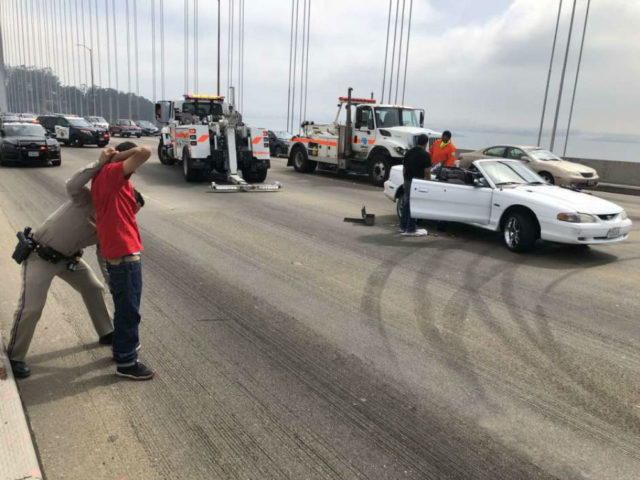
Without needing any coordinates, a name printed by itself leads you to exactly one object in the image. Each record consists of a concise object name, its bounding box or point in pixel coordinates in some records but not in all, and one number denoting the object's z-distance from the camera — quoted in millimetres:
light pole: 63556
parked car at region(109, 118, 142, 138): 44984
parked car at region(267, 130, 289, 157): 30614
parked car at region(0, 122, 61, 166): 17703
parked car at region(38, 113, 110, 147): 27438
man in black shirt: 9312
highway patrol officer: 3740
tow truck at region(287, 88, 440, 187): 16500
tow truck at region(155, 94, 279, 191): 15172
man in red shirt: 3473
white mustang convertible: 7617
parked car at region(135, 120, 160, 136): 49656
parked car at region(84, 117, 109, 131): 41572
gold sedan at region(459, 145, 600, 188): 16891
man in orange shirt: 12078
